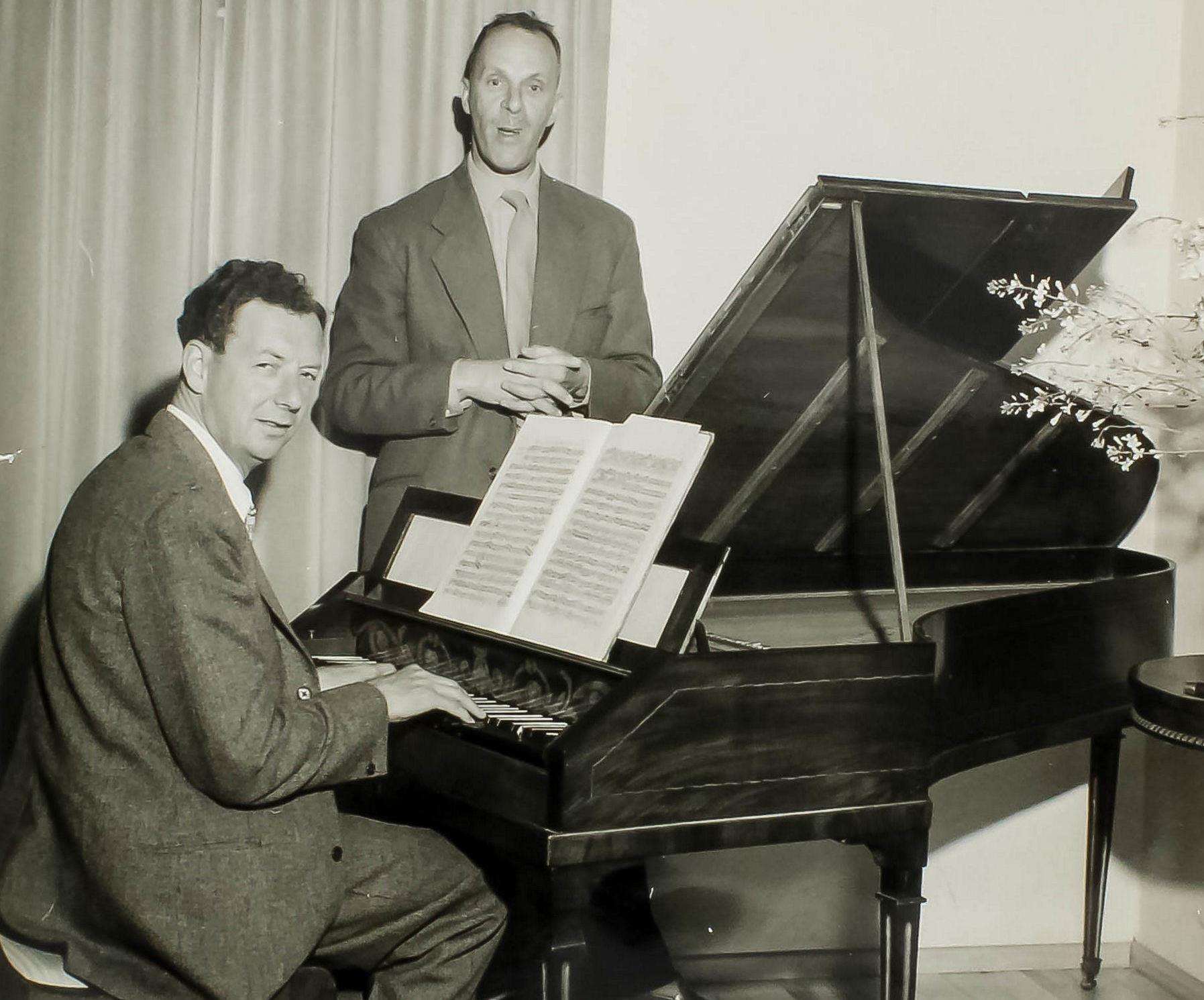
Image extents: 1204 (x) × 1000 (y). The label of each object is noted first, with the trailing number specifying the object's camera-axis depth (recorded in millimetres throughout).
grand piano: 2029
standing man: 3219
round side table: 2373
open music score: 2170
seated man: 1853
